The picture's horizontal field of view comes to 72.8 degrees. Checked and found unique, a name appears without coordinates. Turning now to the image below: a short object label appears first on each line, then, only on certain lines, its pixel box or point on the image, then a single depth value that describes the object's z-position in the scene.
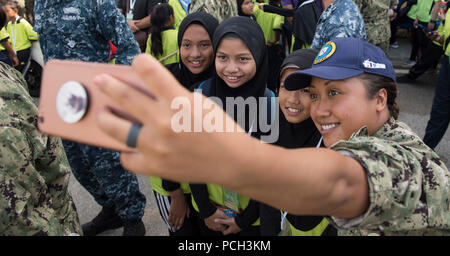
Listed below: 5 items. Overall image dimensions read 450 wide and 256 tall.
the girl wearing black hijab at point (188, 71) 2.02
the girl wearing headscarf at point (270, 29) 4.15
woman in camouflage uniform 0.50
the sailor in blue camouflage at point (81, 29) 2.29
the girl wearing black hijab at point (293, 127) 1.51
